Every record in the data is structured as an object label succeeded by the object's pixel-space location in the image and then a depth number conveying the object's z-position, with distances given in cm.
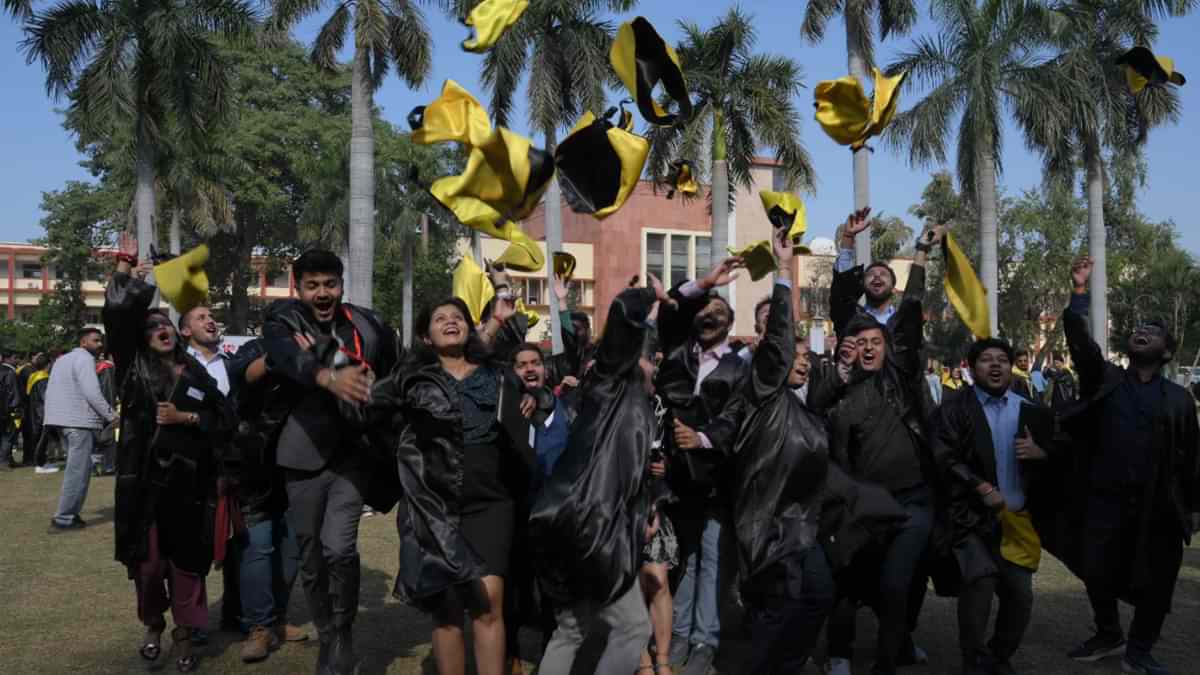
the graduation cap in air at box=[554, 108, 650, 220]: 511
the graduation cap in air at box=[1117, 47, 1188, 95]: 607
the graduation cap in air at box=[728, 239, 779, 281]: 543
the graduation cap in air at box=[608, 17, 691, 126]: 519
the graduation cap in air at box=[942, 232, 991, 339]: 578
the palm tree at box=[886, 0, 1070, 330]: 2512
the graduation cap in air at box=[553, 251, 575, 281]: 739
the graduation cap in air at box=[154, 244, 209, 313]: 597
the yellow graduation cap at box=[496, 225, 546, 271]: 560
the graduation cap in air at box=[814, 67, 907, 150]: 572
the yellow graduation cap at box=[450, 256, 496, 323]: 576
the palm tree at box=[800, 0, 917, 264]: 2359
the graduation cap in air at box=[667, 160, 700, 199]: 613
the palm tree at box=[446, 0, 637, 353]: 2475
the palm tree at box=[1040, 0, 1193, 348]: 2619
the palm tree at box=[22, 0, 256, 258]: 2198
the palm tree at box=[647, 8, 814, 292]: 2558
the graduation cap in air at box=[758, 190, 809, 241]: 528
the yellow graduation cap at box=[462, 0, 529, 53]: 542
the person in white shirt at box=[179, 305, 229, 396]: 728
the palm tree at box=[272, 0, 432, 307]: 2053
